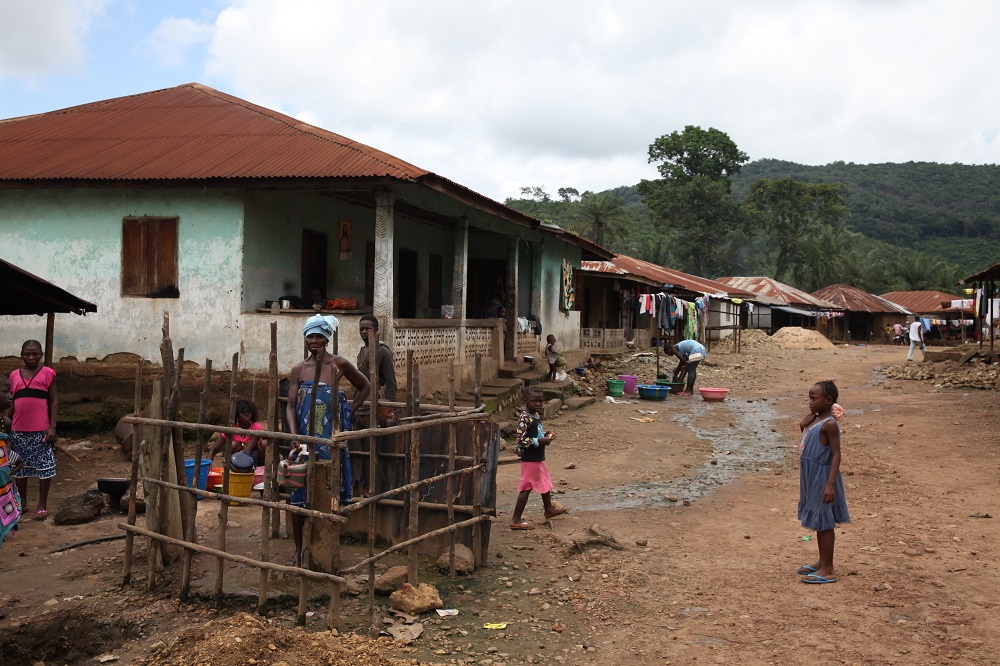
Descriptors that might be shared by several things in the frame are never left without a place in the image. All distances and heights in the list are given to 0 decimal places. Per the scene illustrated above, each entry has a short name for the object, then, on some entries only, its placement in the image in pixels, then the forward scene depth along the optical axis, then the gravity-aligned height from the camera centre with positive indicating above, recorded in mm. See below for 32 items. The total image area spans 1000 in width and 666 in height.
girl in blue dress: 5609 -1057
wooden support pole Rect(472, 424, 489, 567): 5883 -1207
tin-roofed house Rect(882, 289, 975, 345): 42281 +967
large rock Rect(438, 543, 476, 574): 5750 -1677
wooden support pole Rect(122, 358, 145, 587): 5414 -1240
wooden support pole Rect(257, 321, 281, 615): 4801 -928
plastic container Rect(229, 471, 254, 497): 7297 -1452
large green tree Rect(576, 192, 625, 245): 45906 +6290
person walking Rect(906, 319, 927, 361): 25406 -60
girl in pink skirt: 6945 -1098
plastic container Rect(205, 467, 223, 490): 7766 -1506
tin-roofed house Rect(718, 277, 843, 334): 41969 +1202
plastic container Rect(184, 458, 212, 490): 6921 -1314
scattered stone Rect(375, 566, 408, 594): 5234 -1660
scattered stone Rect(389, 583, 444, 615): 4945 -1691
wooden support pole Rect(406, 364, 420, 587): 5301 -1228
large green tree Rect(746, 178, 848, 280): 52219 +7558
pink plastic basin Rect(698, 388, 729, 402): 17234 -1384
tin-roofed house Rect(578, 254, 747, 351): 24766 +819
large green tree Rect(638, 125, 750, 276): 53312 +8792
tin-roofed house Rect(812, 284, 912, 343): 44969 +981
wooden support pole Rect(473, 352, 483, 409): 6309 -502
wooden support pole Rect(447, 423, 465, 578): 5699 -1177
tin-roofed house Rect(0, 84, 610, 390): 10719 +1367
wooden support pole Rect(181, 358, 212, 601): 5164 -1278
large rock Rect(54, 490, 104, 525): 6973 -1639
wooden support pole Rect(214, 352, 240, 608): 5023 -1333
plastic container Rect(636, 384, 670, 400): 17250 -1357
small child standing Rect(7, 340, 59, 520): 7195 -881
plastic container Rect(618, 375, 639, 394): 17953 -1209
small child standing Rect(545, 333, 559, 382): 16812 -632
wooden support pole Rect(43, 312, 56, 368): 9605 -174
